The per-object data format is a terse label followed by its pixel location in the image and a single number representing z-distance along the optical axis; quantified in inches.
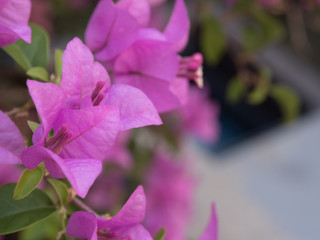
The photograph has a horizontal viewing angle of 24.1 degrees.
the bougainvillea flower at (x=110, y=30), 15.9
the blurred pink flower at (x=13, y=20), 14.2
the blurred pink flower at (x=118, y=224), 14.0
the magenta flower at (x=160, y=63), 16.0
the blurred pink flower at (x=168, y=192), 37.5
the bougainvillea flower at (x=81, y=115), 13.2
